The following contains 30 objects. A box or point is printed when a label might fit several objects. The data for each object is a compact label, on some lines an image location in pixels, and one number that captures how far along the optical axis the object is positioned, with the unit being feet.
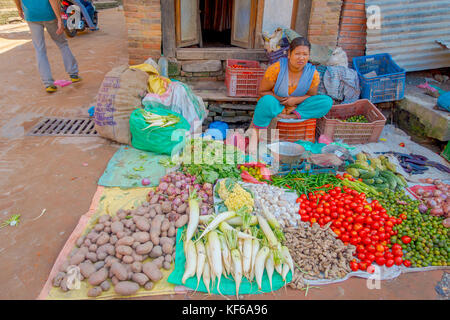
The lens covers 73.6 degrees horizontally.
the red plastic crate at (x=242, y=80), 15.80
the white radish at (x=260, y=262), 7.93
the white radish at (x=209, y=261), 7.95
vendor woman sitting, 13.25
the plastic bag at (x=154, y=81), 14.55
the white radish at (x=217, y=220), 8.71
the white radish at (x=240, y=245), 8.40
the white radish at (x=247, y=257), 8.05
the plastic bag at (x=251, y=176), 11.31
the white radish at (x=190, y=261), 7.84
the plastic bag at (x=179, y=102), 13.97
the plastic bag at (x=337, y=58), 16.55
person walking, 16.75
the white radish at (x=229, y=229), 8.65
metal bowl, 11.34
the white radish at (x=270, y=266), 7.93
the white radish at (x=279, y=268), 8.09
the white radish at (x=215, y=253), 7.91
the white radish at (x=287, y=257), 8.22
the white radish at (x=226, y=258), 8.10
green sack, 12.86
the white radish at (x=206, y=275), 7.82
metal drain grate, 14.78
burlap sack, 13.42
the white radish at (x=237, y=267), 7.77
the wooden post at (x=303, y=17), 16.62
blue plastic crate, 15.90
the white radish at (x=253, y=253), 8.03
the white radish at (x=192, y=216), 8.72
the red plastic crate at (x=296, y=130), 13.84
